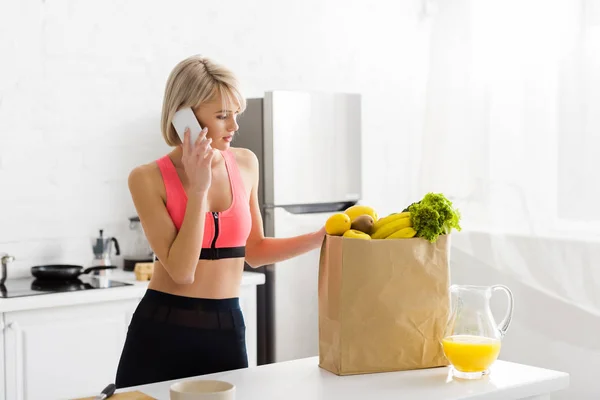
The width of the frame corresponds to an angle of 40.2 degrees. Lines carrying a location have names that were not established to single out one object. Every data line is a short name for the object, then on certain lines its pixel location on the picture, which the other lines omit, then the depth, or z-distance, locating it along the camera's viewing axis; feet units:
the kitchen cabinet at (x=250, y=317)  11.62
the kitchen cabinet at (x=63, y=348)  9.50
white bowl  4.60
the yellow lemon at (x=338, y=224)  5.93
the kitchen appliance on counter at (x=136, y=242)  12.39
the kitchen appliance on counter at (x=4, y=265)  10.59
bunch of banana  5.92
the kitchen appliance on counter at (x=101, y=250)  11.71
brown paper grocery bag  5.82
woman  6.67
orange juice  5.63
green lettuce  5.90
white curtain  11.85
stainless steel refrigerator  12.01
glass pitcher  5.65
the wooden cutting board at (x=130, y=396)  5.17
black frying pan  10.61
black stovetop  9.92
